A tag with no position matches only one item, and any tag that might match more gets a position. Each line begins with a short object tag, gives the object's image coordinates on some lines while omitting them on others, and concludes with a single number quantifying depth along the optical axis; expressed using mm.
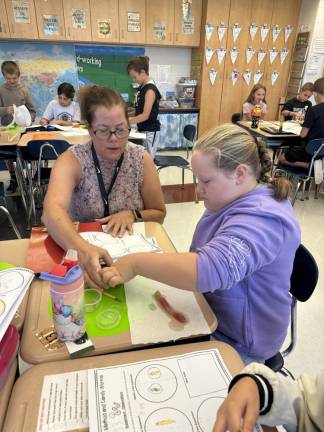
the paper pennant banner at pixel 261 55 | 5605
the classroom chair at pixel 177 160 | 3410
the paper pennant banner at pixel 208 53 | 5358
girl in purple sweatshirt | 783
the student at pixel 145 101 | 3562
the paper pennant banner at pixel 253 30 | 5402
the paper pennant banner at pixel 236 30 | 5336
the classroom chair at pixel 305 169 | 3277
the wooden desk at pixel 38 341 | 718
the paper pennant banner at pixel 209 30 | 5207
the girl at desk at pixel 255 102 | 4992
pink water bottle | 676
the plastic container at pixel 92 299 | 851
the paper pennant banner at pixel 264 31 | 5464
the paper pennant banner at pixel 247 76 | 5666
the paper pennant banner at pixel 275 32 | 5524
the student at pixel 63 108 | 3799
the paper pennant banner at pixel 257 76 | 5705
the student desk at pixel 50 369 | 589
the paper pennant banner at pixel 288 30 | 5574
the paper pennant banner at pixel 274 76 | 5790
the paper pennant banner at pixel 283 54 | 5691
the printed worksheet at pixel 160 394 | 579
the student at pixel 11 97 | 3758
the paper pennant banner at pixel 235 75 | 5605
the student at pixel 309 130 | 3384
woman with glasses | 1311
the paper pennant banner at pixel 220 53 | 5406
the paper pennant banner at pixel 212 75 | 5516
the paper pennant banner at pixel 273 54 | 5638
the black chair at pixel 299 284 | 1078
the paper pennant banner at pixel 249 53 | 5534
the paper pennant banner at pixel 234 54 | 5461
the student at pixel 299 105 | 4770
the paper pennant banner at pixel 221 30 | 5262
